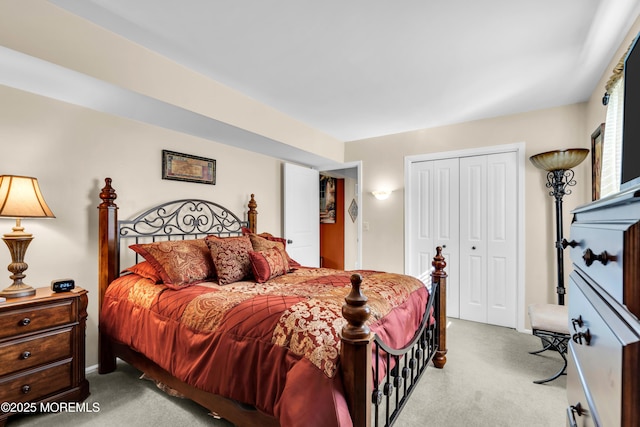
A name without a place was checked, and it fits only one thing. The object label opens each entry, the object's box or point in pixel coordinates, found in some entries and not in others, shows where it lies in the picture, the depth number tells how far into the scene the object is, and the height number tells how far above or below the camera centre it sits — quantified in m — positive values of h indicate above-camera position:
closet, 3.52 -0.14
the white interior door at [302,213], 4.26 +0.04
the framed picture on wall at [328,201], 6.21 +0.30
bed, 1.26 -0.60
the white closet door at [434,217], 3.87 -0.01
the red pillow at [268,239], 2.87 -0.26
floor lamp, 2.84 +0.46
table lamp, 1.82 +0.02
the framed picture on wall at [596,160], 2.62 +0.52
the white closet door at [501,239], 3.49 -0.26
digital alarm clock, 2.02 -0.48
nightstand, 1.77 -0.84
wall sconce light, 4.32 +0.32
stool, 2.28 -0.84
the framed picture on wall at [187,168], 2.97 +0.50
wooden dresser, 0.51 -0.21
